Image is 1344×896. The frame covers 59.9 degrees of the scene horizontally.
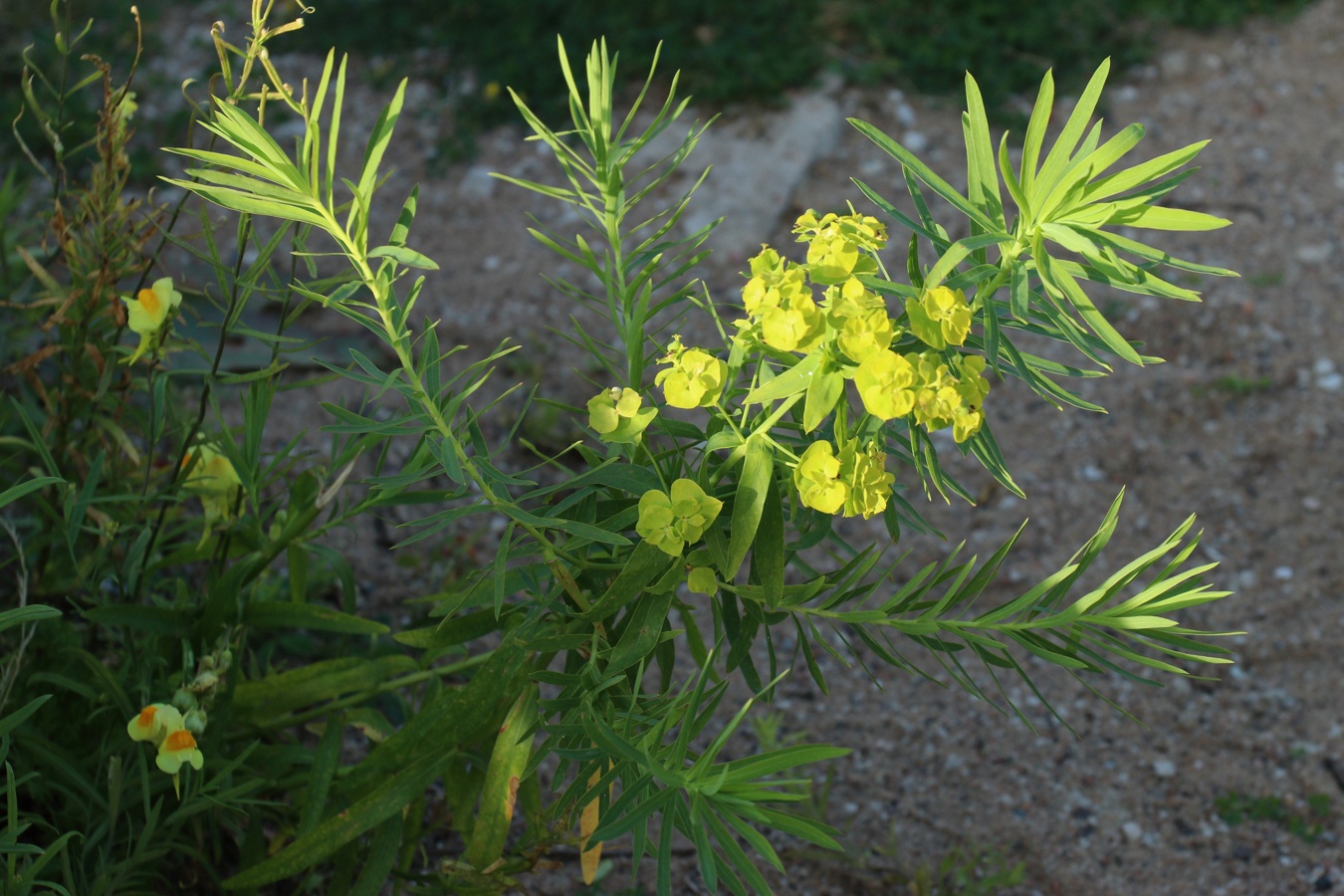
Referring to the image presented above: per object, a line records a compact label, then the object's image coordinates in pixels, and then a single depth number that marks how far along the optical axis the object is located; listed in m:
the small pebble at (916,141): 3.16
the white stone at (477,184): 3.18
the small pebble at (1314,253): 2.91
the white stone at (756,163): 2.96
